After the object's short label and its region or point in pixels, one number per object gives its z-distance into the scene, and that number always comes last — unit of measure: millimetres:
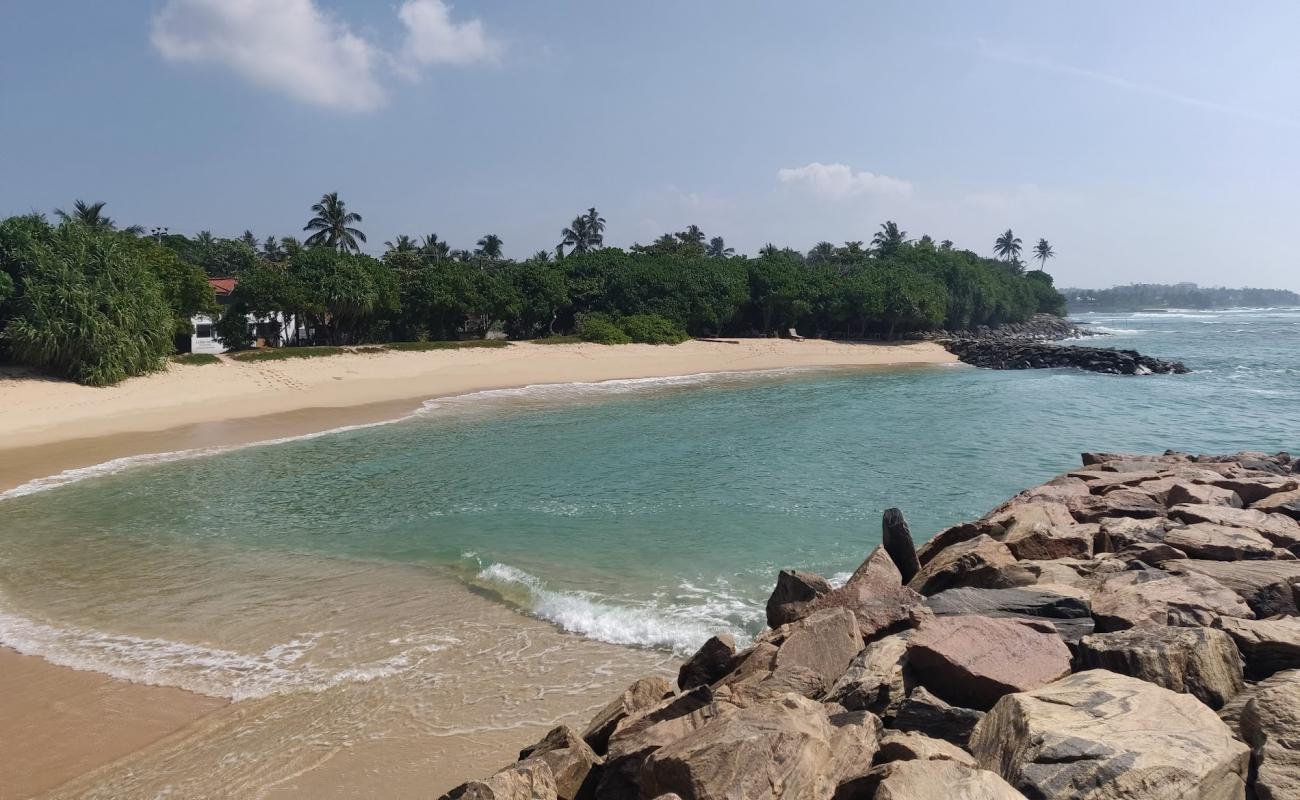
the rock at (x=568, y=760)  5754
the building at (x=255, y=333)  53438
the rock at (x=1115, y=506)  11977
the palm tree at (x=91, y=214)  67506
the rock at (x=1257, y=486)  12781
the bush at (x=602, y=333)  58000
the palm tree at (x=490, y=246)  97375
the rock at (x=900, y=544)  9953
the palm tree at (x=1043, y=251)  155500
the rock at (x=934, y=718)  5421
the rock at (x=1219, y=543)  9258
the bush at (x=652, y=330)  60469
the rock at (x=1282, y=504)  11477
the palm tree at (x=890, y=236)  118588
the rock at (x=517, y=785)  5055
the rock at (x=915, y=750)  4738
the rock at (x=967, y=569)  8609
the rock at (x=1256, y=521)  9992
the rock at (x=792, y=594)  8875
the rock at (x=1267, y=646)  5953
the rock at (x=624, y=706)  6535
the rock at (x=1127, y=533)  9964
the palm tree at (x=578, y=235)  102938
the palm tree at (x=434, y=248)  87312
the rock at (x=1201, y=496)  12117
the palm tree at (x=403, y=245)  77062
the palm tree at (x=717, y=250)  138250
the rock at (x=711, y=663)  7707
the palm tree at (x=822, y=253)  123825
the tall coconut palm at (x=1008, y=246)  152875
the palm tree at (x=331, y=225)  73875
